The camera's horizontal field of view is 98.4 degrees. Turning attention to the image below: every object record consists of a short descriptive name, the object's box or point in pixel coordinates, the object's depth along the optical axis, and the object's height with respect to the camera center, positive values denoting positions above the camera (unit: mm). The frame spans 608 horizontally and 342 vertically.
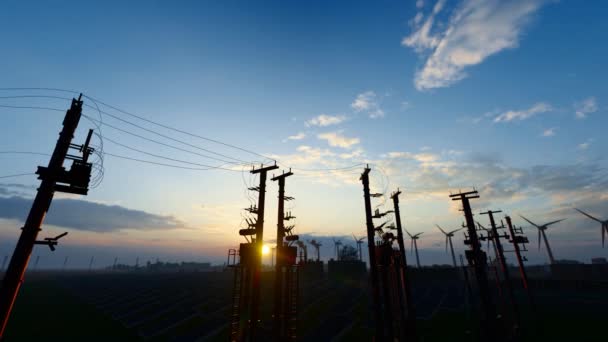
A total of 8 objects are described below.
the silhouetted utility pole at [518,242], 32375 +3256
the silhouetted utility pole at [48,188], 10641 +3533
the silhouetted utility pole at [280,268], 21578 -13
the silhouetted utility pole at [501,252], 27562 +2050
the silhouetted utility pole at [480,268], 24062 +87
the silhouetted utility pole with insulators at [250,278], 19797 -781
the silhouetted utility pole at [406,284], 24222 -1353
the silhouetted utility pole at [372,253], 19594 +1138
